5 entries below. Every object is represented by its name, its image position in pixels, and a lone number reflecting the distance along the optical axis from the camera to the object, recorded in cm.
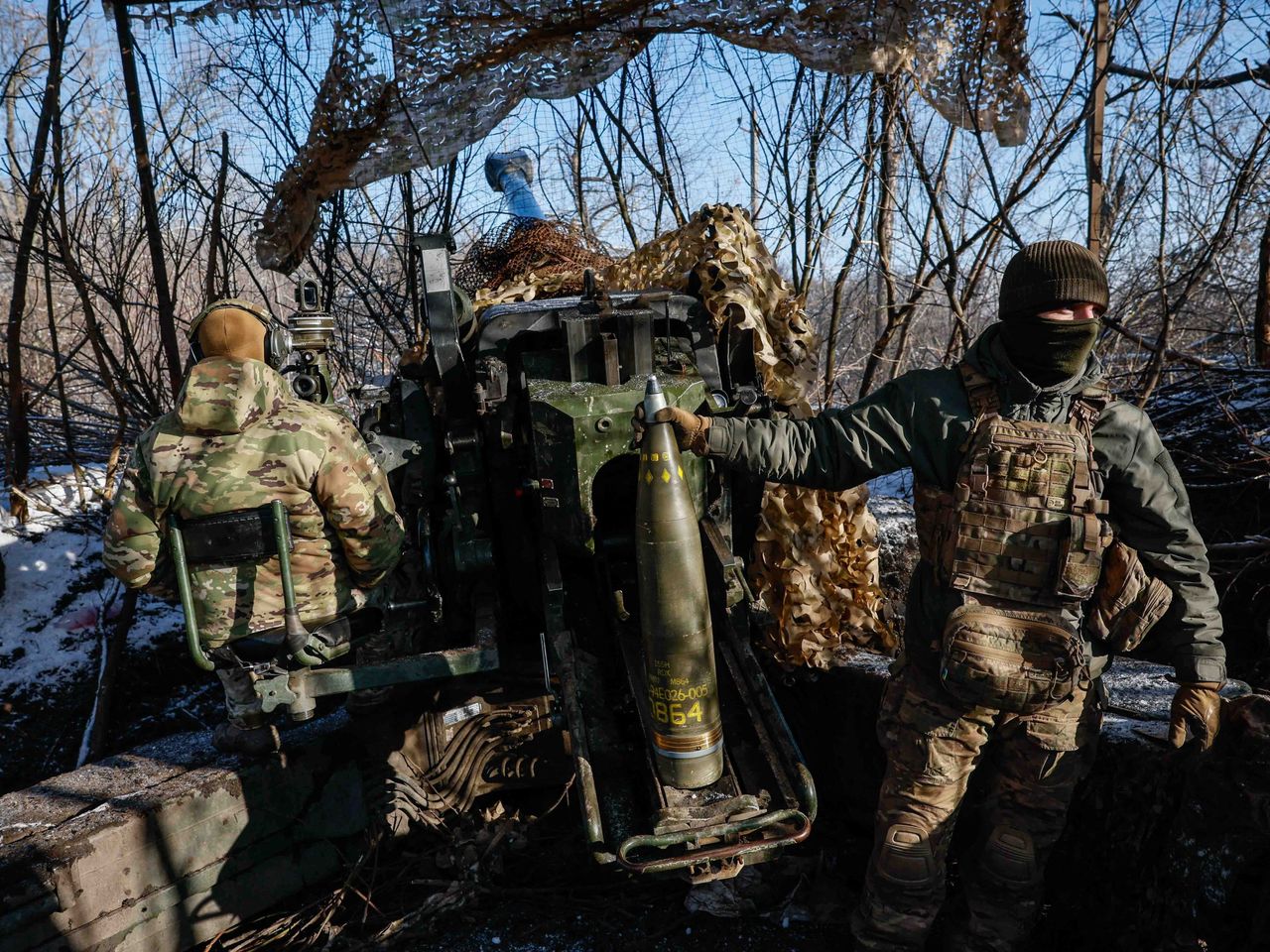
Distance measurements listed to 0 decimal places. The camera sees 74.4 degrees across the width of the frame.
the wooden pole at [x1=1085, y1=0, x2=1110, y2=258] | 504
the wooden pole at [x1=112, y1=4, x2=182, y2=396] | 514
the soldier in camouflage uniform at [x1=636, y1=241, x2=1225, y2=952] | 260
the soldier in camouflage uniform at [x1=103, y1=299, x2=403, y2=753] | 306
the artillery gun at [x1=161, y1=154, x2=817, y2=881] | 272
